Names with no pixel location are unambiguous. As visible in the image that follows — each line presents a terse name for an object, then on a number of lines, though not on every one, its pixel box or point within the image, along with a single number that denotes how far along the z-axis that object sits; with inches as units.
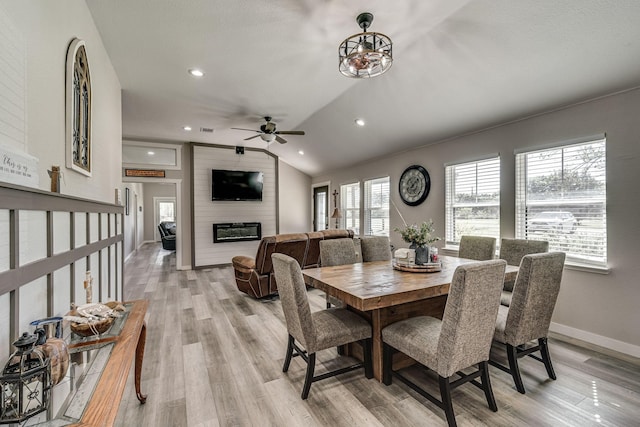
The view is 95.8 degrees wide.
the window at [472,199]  153.7
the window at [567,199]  115.5
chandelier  87.6
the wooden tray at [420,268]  104.9
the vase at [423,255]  111.7
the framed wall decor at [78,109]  70.9
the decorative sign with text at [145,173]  246.4
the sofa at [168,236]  382.4
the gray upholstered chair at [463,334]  65.9
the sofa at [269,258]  160.6
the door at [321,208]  309.7
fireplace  278.5
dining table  78.8
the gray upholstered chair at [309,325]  80.3
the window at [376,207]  231.1
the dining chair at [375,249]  139.3
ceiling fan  194.1
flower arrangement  110.9
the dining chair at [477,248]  134.2
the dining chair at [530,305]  79.4
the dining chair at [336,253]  125.3
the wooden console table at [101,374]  32.9
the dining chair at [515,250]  115.0
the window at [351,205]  267.3
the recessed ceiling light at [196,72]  134.3
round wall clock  190.2
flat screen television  275.0
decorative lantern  30.1
